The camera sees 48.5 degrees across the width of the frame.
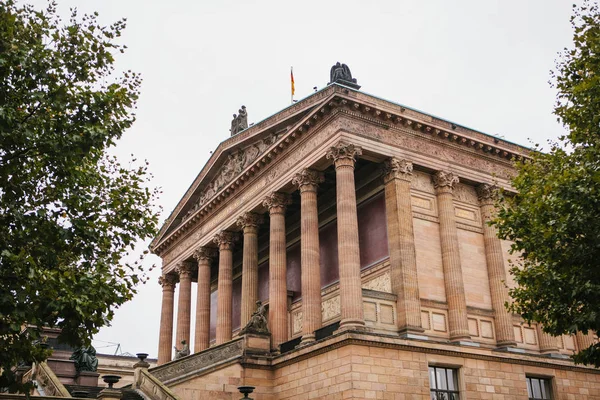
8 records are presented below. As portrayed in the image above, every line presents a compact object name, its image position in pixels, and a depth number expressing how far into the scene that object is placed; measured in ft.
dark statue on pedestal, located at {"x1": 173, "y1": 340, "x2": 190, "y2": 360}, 119.85
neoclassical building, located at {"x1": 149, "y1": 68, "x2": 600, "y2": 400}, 86.48
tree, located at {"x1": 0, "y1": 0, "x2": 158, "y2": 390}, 46.98
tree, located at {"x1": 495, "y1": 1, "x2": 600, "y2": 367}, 60.29
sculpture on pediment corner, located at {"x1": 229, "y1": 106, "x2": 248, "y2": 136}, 126.72
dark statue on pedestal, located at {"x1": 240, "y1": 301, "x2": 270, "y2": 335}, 98.29
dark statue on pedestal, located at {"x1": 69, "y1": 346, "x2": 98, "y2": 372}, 87.92
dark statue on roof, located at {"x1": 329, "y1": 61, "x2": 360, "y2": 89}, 97.55
